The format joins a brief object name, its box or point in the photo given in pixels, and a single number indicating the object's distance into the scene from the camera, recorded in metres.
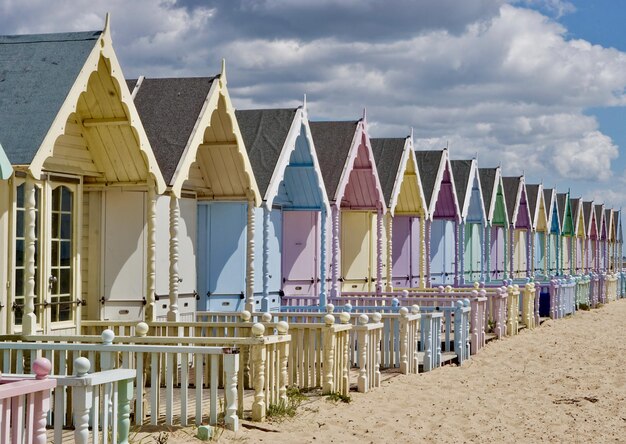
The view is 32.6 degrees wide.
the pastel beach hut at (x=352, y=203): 20.75
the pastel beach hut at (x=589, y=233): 54.28
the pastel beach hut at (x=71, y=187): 11.40
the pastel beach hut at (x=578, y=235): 48.62
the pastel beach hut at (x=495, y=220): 32.41
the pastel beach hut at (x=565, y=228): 46.72
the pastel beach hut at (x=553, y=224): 42.72
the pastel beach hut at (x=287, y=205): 17.69
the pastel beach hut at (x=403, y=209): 23.68
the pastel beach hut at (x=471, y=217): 29.42
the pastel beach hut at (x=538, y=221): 39.06
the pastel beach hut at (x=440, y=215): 26.61
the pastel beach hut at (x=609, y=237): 62.78
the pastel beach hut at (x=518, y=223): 35.75
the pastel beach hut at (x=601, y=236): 58.38
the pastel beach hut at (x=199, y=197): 14.42
